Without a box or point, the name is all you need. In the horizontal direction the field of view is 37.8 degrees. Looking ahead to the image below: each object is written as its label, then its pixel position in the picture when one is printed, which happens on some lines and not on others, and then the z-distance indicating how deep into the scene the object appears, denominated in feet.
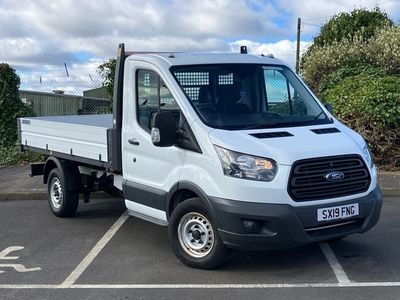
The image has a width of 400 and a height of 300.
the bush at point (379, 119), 35.40
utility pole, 87.47
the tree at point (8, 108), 47.29
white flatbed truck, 17.24
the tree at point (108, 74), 45.60
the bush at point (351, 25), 62.85
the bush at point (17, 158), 43.70
